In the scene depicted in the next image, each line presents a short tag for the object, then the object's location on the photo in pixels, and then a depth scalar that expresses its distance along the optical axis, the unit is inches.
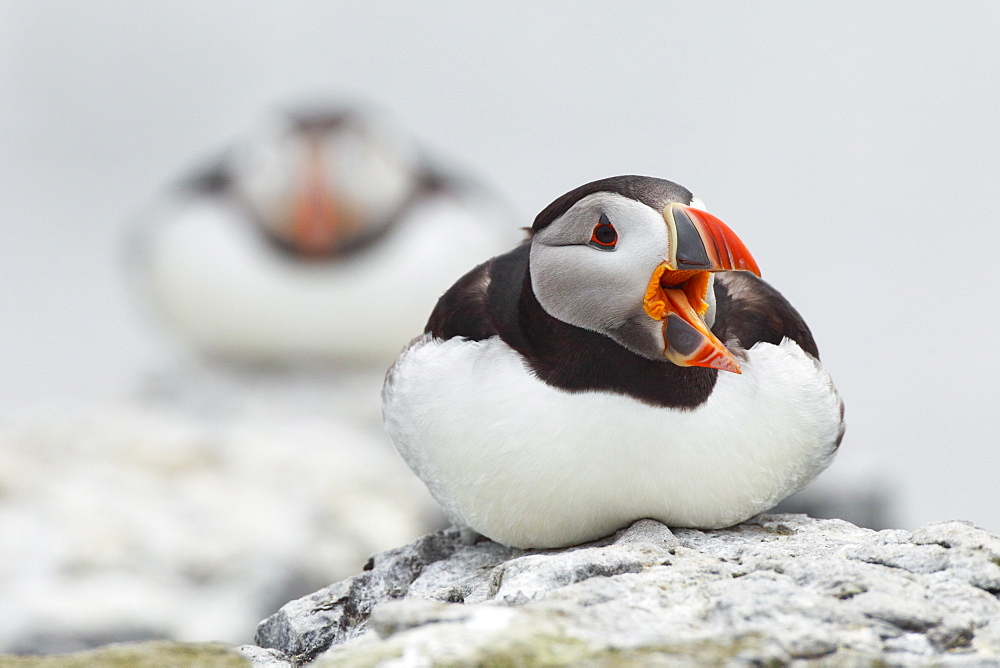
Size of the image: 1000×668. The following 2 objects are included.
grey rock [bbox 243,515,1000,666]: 192.4
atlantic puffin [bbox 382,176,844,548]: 236.5
